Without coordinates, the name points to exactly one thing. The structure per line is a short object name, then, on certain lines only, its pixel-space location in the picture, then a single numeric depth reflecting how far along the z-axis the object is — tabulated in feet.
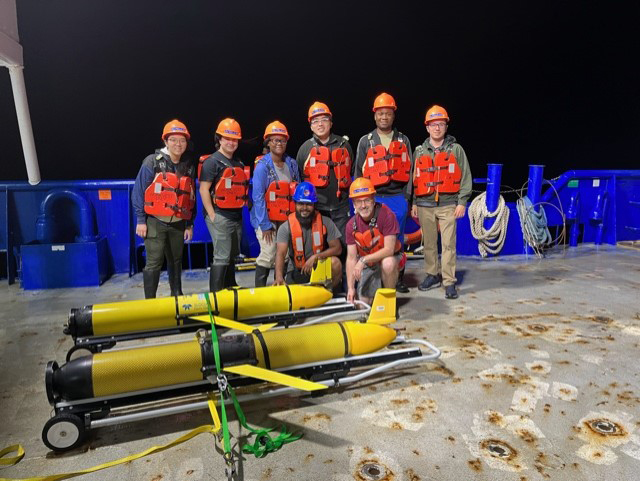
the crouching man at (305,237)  12.21
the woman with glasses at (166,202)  12.54
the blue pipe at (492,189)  19.61
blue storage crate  15.84
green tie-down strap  6.74
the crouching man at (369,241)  11.95
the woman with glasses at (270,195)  13.26
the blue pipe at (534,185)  20.49
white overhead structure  8.73
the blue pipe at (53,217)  16.31
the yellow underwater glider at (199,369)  7.09
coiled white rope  19.88
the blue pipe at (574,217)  21.83
